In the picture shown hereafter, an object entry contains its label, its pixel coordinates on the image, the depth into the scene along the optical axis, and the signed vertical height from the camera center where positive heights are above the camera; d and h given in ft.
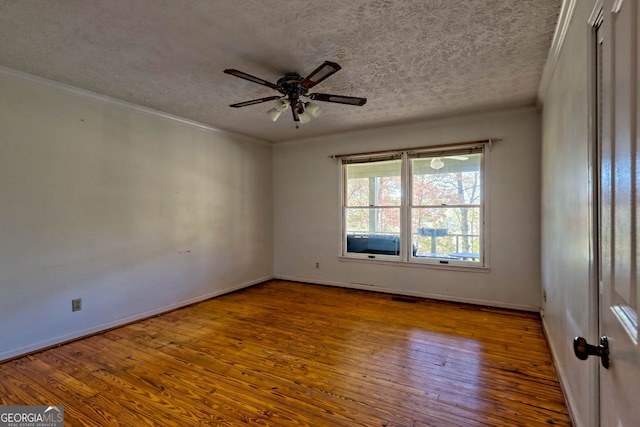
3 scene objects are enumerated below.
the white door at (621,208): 2.13 +0.07
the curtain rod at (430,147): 13.23 +3.23
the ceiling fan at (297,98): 8.05 +3.39
